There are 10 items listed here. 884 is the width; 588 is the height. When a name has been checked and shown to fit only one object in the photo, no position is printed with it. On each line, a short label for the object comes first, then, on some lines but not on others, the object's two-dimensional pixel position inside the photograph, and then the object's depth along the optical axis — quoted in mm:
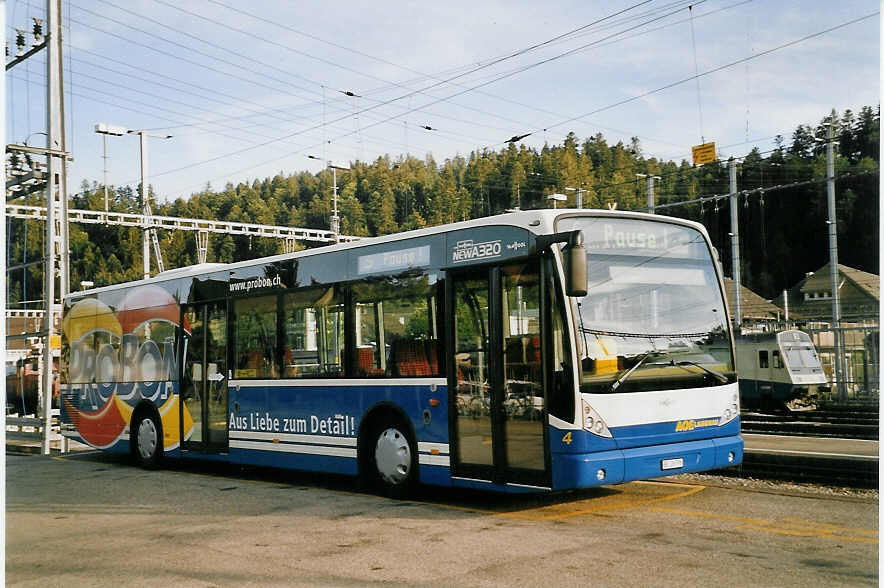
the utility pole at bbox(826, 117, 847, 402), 30422
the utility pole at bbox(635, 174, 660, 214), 32478
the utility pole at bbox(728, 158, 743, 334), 33562
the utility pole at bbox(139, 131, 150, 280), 38031
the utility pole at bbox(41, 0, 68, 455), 19625
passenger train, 32844
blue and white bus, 9281
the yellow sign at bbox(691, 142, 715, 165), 26078
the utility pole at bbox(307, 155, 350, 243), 33000
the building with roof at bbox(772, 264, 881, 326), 68438
